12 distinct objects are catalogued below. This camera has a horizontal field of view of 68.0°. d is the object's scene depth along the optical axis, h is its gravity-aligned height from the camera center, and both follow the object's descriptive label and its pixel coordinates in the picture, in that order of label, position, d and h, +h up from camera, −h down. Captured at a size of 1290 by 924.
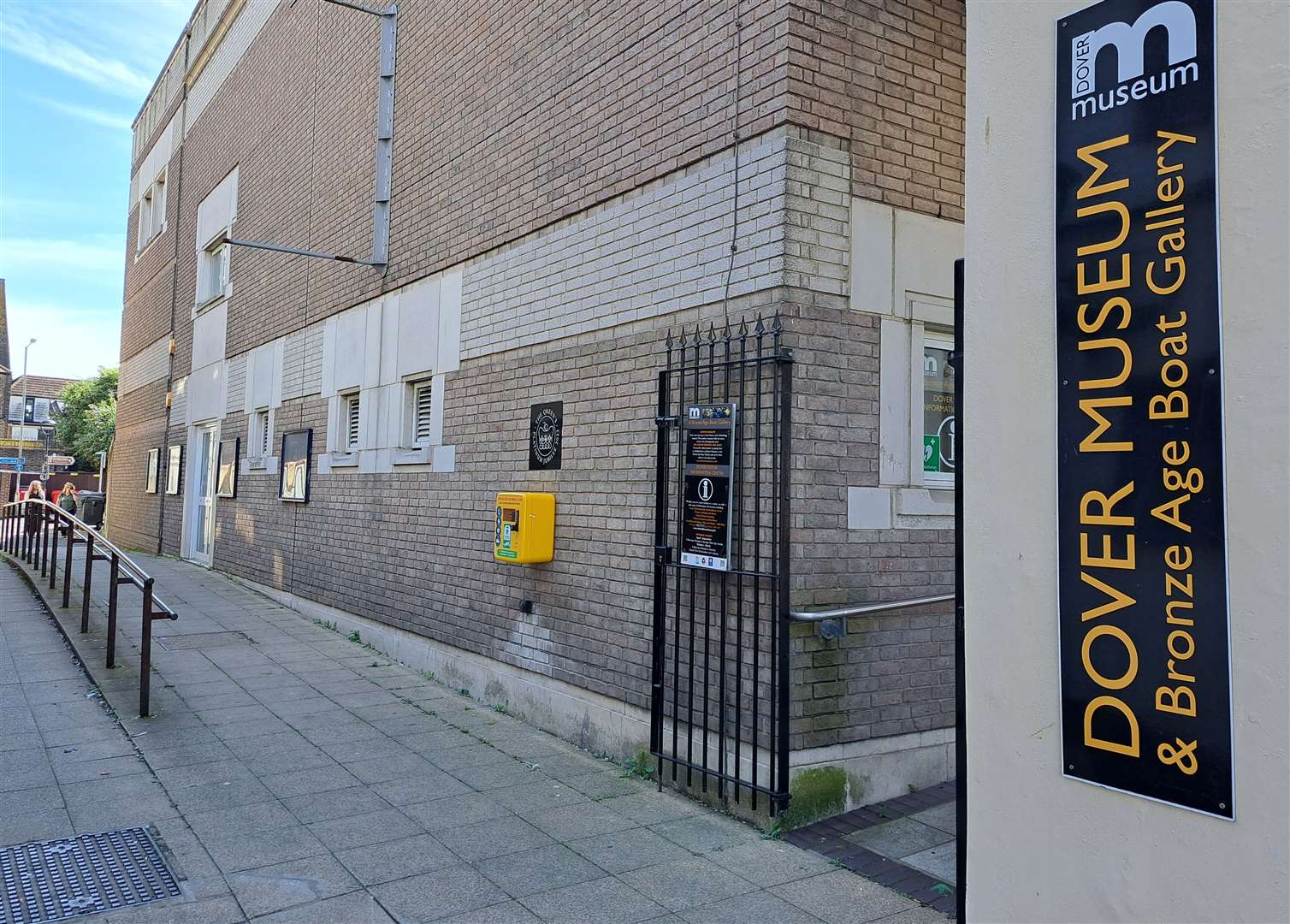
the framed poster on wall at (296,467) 10.84 +0.34
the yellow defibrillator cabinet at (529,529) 6.43 -0.19
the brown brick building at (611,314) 5.07 +1.27
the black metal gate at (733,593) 4.79 -0.47
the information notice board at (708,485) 5.05 +0.11
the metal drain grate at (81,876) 3.76 -1.62
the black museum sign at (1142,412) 2.40 +0.27
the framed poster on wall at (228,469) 13.31 +0.38
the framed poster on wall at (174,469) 16.41 +0.44
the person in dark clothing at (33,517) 12.97 -0.36
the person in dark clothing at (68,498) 27.21 -0.18
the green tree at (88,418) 46.78 +3.76
